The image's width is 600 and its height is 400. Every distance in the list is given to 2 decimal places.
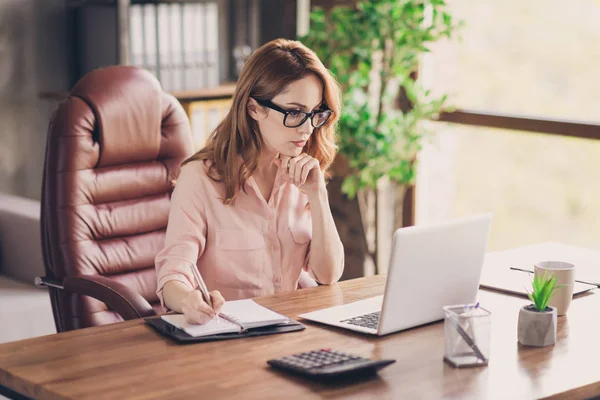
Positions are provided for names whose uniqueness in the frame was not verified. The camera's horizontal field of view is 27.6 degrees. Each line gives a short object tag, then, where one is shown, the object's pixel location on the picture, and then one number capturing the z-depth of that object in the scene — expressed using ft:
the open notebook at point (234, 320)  7.51
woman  8.72
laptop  7.43
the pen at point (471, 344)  7.13
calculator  6.80
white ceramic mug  8.02
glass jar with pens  7.13
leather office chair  9.75
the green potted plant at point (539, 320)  7.43
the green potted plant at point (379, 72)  13.26
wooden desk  6.71
